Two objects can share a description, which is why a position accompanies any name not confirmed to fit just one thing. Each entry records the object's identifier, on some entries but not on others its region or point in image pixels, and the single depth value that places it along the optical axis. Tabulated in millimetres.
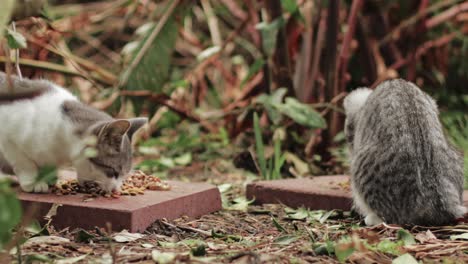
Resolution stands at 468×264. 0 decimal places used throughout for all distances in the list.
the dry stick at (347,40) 8727
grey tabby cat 5320
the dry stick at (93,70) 8578
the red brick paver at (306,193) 6371
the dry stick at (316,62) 8961
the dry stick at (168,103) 8562
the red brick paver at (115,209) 5082
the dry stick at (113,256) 3686
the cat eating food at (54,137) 5422
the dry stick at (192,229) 5365
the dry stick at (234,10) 10167
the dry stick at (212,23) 11436
